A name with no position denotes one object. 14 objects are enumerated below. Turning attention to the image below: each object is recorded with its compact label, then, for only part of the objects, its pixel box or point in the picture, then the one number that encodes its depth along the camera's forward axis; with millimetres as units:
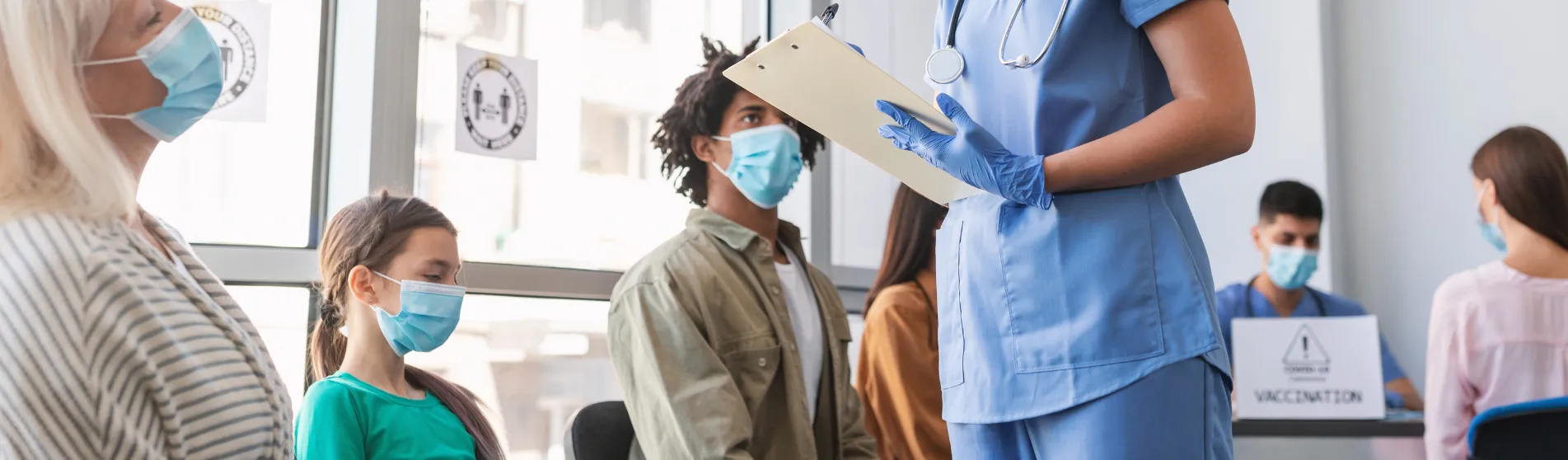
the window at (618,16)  2748
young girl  1698
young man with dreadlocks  1831
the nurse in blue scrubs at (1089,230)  1015
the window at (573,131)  2344
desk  2502
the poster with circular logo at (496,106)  2357
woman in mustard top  2330
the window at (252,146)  2004
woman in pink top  2412
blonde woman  896
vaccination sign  2584
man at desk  3436
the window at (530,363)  2402
